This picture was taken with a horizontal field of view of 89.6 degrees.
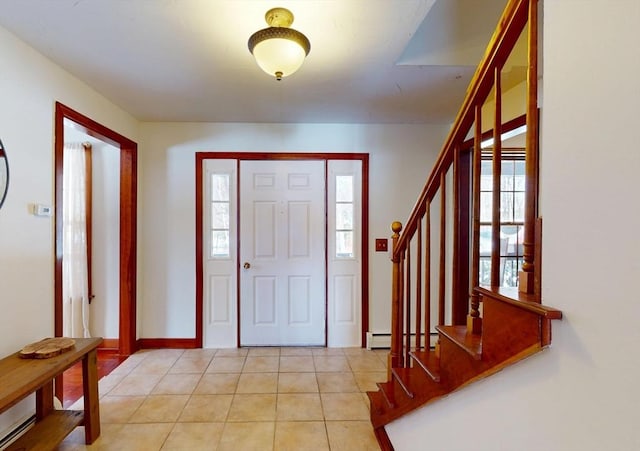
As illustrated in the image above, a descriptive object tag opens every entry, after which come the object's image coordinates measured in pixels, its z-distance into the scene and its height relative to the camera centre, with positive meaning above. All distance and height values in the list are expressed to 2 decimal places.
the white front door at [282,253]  3.35 -0.32
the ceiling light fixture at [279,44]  1.56 +0.89
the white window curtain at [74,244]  3.18 -0.22
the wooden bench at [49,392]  1.44 -0.91
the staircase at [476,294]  0.82 -0.21
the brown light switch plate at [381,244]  3.39 -0.22
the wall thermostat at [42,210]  1.95 +0.07
